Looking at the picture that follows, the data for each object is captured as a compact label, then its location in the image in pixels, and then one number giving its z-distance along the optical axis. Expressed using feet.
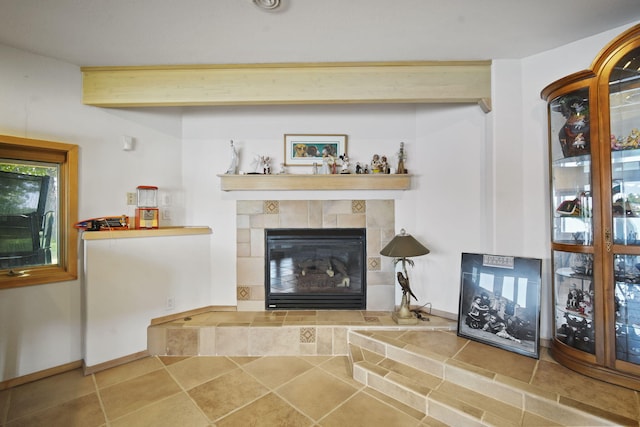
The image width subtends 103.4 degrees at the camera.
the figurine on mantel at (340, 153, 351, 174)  8.20
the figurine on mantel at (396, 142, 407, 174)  8.12
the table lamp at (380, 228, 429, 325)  7.12
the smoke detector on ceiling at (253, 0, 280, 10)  4.71
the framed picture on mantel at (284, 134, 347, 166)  8.58
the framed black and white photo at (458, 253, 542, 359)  5.85
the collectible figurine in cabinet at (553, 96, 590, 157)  5.24
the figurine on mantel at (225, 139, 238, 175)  8.29
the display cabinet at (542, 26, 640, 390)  4.78
